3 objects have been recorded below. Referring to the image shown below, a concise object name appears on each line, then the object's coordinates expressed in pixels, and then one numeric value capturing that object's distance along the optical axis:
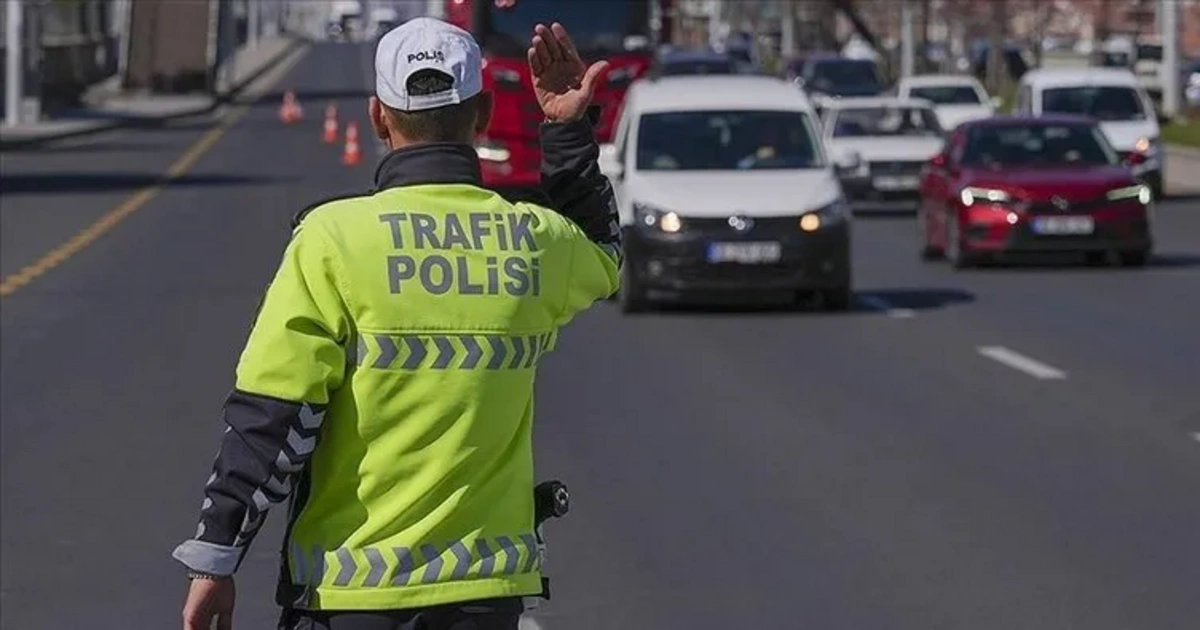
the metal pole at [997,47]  75.62
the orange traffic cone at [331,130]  58.83
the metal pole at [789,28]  100.50
